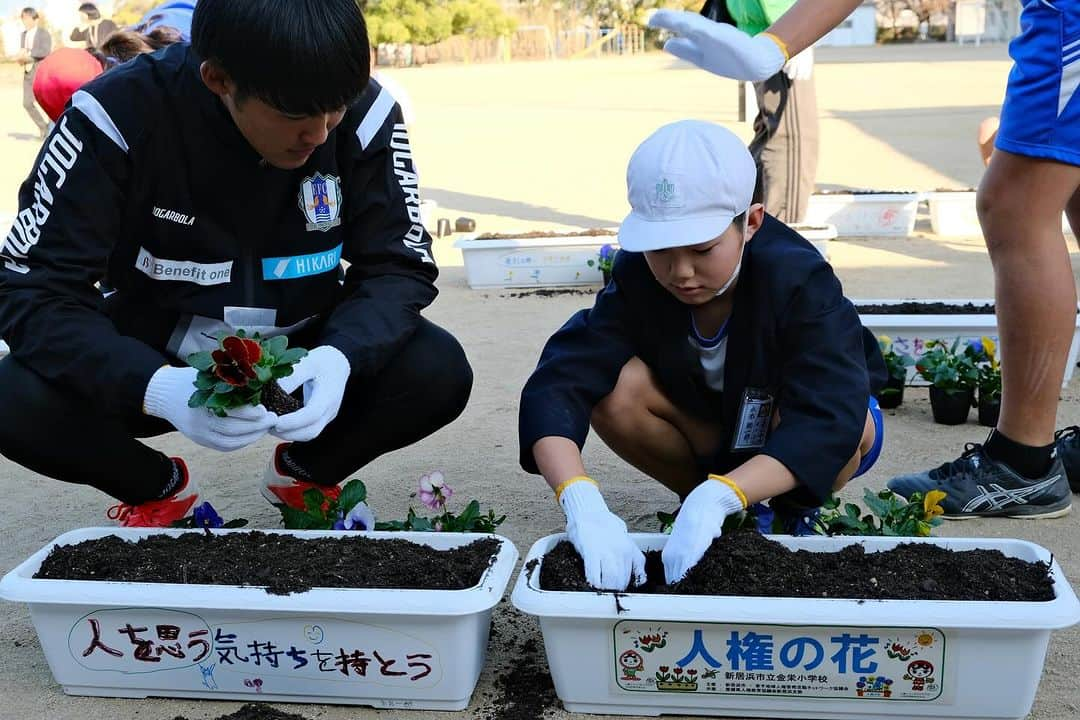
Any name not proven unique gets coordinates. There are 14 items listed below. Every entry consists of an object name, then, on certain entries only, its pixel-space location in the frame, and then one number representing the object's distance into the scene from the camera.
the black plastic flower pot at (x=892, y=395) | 3.78
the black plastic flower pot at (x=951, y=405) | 3.61
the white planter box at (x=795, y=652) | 1.80
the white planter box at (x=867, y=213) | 7.11
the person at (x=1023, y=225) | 2.54
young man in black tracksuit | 2.08
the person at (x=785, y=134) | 5.54
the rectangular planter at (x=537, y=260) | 5.98
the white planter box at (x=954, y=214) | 7.09
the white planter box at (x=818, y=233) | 5.71
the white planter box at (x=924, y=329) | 3.94
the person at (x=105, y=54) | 3.51
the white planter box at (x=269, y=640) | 1.92
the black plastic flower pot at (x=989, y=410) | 3.60
